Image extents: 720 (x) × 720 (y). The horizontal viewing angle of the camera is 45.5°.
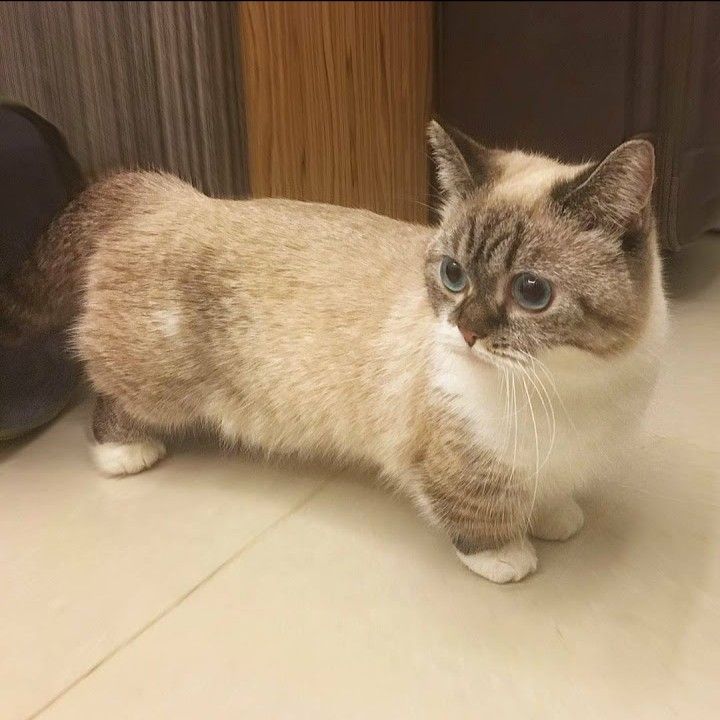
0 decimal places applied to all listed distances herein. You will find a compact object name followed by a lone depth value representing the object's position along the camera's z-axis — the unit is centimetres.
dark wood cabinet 56
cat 35
